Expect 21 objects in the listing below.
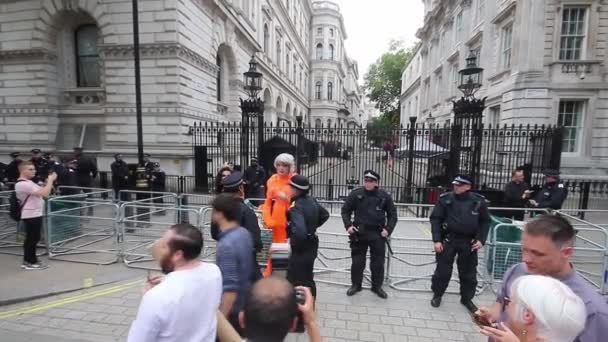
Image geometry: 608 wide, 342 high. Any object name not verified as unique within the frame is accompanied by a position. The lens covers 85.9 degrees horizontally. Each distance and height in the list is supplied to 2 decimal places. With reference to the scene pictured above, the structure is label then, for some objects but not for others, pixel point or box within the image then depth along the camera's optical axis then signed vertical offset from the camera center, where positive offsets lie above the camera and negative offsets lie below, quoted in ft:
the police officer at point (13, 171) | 30.27 -3.52
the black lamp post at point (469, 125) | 34.47 +1.74
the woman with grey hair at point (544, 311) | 4.12 -2.18
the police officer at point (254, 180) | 28.37 -3.78
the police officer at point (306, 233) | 11.48 -3.35
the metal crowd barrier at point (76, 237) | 19.99 -6.96
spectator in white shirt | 5.51 -2.89
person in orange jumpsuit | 12.23 -2.82
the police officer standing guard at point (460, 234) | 14.21 -4.14
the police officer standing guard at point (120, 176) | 30.96 -3.94
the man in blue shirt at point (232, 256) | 8.14 -2.99
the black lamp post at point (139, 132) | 28.86 +0.30
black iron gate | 35.55 -1.10
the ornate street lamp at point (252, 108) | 39.06 +3.52
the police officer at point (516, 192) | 23.81 -3.62
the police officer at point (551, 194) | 21.86 -3.45
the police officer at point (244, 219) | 9.91 -2.53
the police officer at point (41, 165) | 28.11 -2.84
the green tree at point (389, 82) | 210.18 +38.40
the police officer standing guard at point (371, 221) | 15.30 -3.83
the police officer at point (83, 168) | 32.42 -3.37
